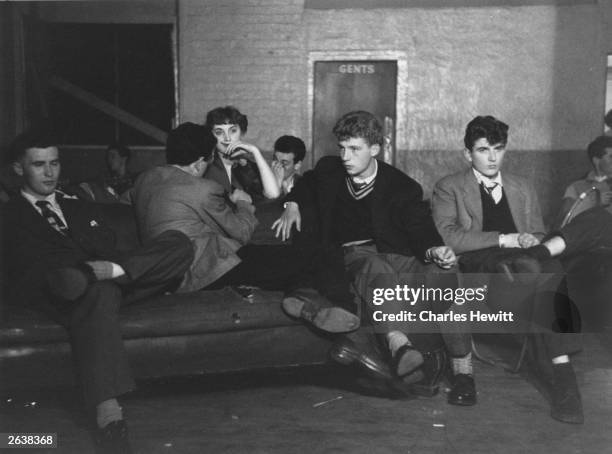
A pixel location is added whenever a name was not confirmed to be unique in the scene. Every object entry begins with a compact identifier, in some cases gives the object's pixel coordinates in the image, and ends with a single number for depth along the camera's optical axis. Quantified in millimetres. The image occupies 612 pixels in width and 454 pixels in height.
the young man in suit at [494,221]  4418
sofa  4012
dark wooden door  8945
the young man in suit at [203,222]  4441
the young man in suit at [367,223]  4418
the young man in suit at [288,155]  6406
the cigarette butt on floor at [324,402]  4344
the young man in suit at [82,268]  3676
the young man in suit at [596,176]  6421
